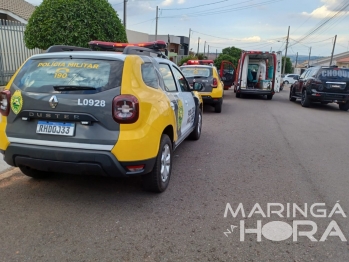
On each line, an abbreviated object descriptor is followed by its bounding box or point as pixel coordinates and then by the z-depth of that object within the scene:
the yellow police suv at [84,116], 3.29
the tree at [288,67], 64.90
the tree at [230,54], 33.73
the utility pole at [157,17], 35.27
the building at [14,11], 17.42
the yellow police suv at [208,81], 10.36
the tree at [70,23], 10.42
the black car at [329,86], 12.48
